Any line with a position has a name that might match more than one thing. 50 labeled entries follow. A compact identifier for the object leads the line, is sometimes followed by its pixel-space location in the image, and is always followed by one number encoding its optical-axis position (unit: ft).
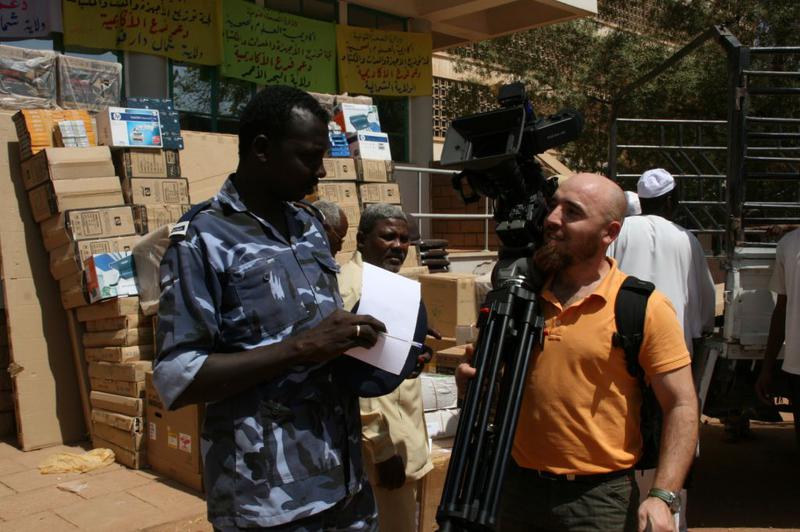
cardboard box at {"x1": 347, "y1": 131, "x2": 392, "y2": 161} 23.31
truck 13.74
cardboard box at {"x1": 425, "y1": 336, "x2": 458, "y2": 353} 19.95
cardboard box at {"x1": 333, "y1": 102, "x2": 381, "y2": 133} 23.45
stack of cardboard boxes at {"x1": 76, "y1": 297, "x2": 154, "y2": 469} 17.01
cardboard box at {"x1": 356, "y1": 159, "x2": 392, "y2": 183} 23.16
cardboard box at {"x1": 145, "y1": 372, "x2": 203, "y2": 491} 15.40
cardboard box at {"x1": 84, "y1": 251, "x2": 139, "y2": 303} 17.15
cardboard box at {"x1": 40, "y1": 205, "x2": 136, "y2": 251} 17.56
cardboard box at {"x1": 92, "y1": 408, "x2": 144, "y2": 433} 16.92
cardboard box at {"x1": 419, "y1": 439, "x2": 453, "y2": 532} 12.32
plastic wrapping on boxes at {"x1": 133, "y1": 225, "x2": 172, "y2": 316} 17.28
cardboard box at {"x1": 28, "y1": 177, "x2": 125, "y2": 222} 17.63
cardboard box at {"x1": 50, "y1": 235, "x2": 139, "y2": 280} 17.46
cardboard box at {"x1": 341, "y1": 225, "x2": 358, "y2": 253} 22.53
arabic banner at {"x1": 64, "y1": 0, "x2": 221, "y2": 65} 29.25
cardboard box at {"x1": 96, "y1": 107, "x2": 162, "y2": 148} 18.62
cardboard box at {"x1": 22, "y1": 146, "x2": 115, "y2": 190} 17.65
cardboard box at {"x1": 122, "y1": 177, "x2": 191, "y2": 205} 18.81
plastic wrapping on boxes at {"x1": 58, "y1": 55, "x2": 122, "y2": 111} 20.02
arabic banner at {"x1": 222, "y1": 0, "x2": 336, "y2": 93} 33.81
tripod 5.74
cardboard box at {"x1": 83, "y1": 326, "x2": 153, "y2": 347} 17.33
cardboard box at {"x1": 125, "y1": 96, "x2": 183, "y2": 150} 19.29
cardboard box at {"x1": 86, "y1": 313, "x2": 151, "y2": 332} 17.35
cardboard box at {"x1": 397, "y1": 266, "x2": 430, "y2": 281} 22.53
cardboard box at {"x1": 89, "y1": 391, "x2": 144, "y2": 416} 16.98
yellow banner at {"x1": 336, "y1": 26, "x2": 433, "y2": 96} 38.42
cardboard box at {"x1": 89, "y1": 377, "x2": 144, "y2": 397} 17.01
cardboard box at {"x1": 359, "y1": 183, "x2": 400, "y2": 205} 23.16
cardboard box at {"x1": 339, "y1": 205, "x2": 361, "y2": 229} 22.29
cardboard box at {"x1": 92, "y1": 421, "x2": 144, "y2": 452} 16.92
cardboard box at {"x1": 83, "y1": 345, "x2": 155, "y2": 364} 17.29
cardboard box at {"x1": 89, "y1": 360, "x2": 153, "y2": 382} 17.02
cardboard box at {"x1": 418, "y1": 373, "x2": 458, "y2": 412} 13.50
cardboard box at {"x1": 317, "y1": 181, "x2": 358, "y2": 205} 21.90
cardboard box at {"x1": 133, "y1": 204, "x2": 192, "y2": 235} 18.69
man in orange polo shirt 6.49
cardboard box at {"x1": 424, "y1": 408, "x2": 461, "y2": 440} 13.32
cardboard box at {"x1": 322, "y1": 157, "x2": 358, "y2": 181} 22.26
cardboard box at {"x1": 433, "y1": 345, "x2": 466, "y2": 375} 16.67
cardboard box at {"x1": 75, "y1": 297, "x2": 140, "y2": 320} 17.31
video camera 6.45
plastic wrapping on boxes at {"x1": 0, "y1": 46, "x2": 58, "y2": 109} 19.45
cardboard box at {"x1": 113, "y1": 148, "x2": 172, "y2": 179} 18.83
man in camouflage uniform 5.48
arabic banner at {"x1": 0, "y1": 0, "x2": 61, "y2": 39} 28.48
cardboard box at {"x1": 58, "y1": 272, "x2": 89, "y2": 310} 17.58
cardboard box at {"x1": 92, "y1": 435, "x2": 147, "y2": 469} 16.93
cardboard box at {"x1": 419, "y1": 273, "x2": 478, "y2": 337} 20.99
